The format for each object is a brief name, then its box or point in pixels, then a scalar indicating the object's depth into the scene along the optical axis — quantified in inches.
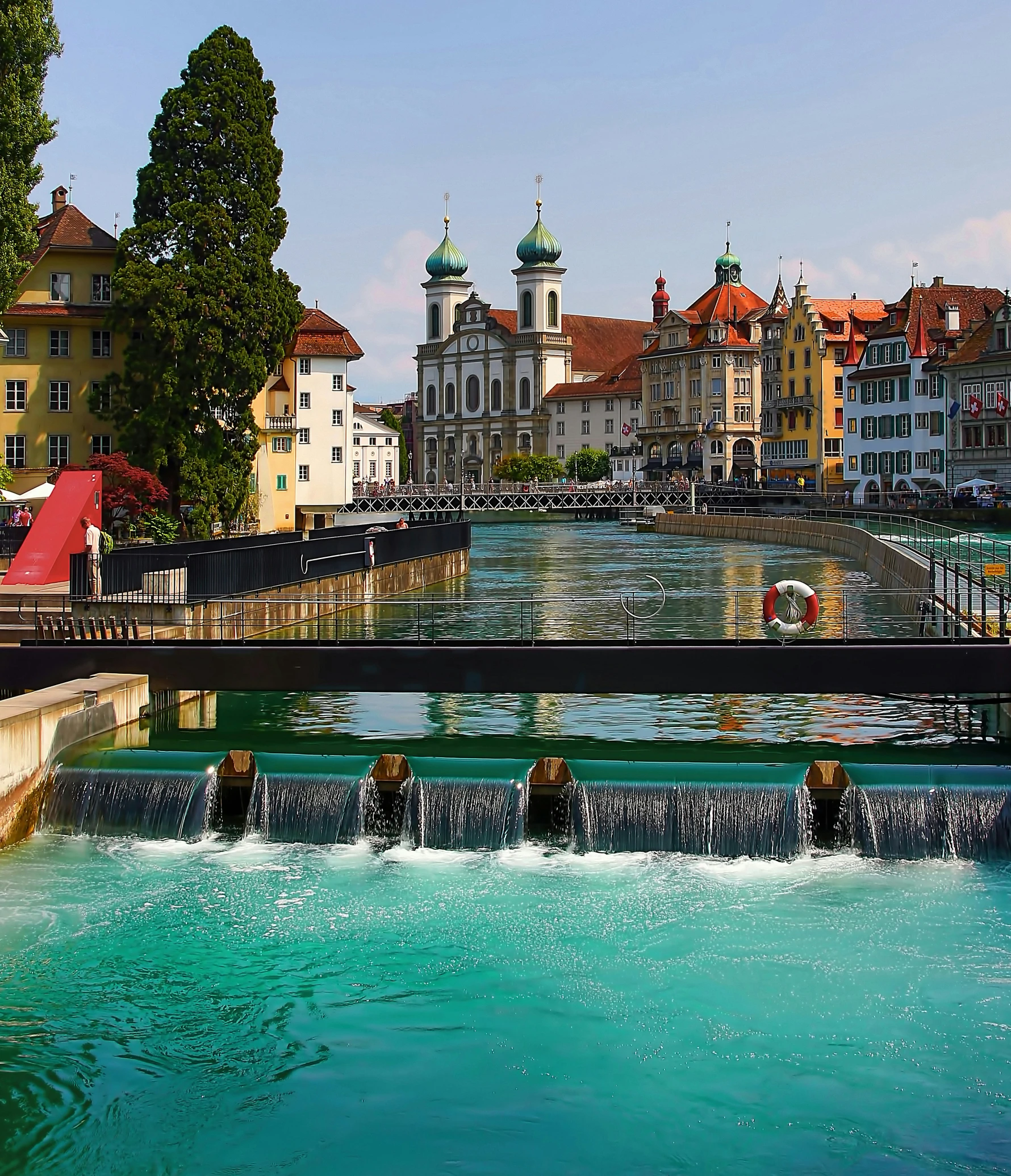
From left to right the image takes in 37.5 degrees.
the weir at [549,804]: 843.4
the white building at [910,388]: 4178.2
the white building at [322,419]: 3745.1
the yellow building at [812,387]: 5216.5
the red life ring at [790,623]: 1024.9
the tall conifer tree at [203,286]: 2218.3
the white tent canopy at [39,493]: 1972.2
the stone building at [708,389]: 6338.6
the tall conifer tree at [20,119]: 1710.1
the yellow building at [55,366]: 2347.4
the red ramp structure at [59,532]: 1569.9
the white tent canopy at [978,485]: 3649.1
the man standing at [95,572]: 1283.2
